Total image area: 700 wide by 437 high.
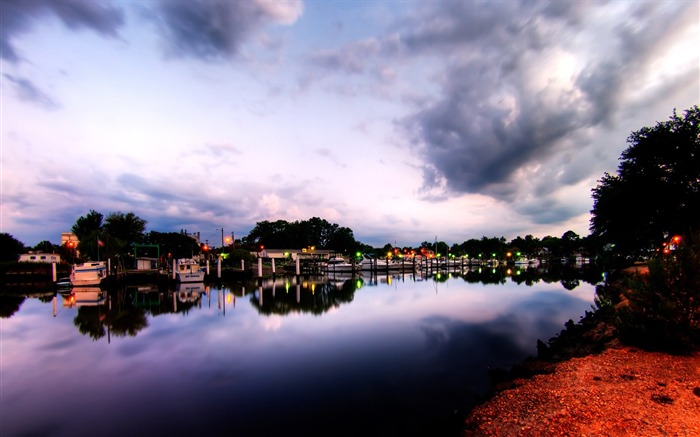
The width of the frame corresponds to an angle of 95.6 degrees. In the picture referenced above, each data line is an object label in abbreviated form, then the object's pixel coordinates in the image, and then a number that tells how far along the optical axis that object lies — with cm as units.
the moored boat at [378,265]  8525
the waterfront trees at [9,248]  6844
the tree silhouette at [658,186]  2931
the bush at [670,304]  1102
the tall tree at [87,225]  7525
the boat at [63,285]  4709
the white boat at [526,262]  14144
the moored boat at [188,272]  5203
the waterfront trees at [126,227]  7769
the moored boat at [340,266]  7812
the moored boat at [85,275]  4597
